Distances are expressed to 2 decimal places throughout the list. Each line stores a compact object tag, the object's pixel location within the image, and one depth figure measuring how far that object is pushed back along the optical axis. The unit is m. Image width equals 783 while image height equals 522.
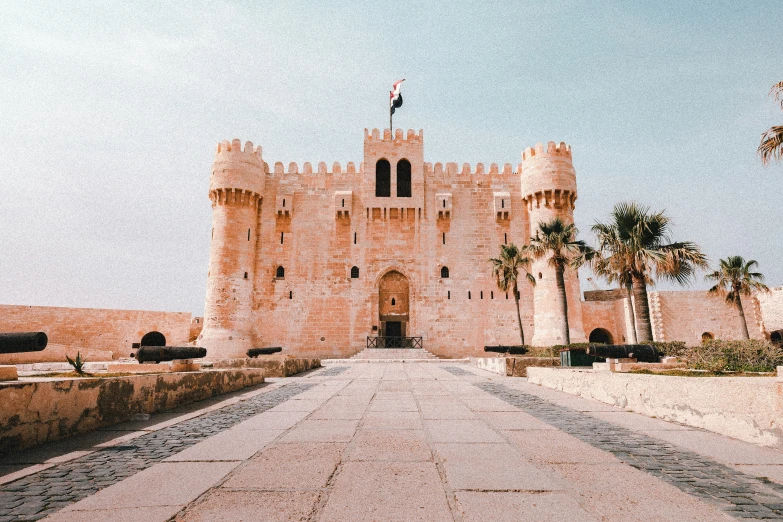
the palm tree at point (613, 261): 13.68
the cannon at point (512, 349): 16.72
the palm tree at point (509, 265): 22.81
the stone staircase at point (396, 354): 22.20
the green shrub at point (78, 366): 4.93
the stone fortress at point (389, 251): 24.91
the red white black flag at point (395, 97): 28.06
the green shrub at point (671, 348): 11.78
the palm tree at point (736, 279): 22.56
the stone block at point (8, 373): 3.67
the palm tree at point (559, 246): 17.86
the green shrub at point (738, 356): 6.45
